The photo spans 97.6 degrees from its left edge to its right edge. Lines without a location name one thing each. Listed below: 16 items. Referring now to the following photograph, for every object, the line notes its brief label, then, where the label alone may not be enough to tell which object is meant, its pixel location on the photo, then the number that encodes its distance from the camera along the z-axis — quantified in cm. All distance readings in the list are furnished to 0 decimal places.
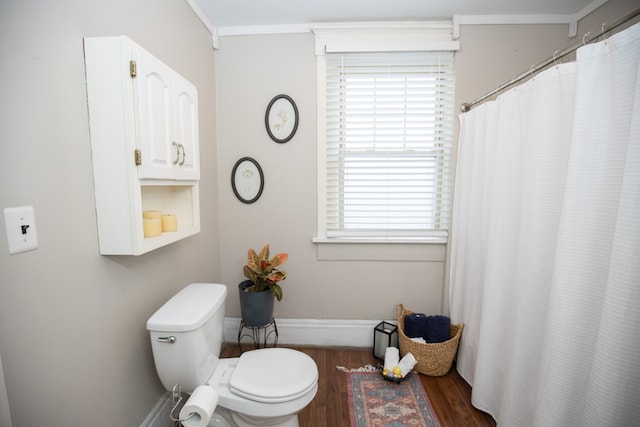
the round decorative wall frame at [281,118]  207
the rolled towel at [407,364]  182
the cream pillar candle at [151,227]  115
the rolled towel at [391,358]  186
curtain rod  89
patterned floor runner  154
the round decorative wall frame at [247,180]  213
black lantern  201
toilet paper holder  119
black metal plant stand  217
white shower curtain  92
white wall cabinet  97
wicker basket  186
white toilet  114
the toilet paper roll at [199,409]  104
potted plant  185
